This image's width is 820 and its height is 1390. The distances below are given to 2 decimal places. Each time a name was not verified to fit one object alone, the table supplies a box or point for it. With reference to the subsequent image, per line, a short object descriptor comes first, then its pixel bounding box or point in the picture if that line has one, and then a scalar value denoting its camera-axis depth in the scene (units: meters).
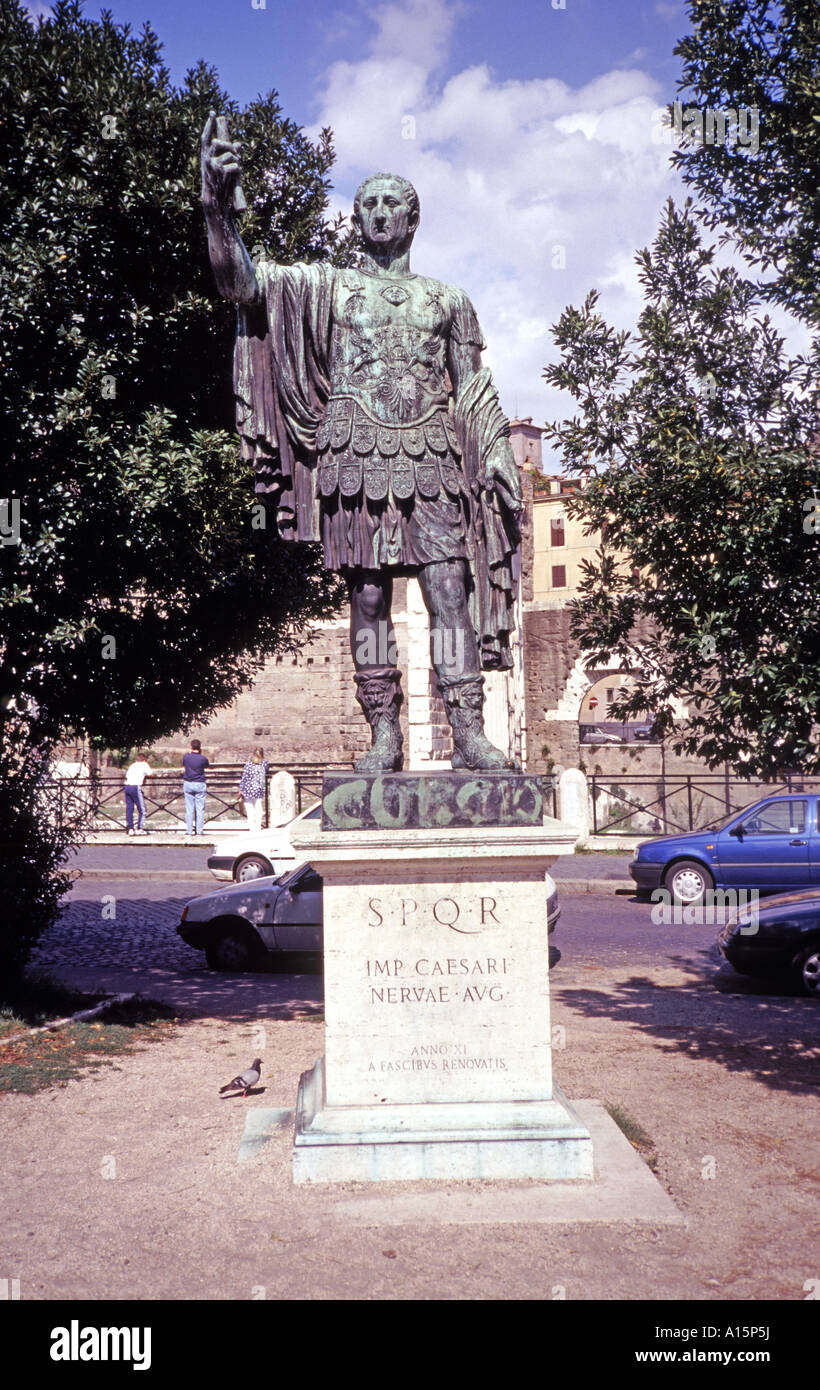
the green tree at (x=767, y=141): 5.57
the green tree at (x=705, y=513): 5.50
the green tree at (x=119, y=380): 6.42
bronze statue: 4.99
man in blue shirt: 20.78
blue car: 13.64
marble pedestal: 4.51
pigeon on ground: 6.04
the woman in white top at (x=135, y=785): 21.77
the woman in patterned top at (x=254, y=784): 21.59
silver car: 10.42
